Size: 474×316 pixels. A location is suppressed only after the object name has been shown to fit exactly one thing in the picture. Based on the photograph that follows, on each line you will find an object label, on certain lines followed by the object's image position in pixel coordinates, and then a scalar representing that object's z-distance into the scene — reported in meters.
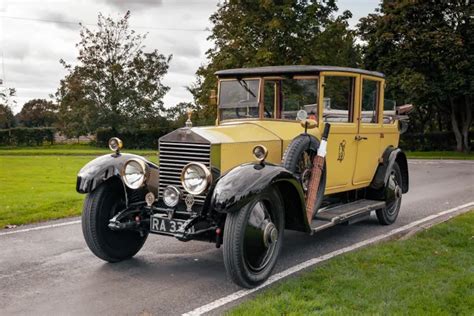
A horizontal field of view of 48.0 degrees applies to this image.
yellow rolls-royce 5.06
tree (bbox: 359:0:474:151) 25.67
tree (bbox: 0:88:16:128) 38.72
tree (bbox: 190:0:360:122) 26.20
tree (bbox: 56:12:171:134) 37.66
